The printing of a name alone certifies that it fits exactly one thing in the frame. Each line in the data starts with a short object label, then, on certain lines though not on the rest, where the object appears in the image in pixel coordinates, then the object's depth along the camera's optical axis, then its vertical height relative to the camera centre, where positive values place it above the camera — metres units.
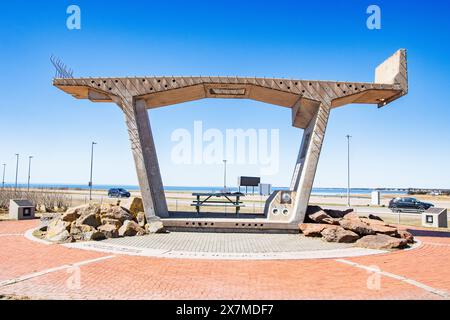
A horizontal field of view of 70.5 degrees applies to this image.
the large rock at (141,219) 15.26 -2.03
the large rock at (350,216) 15.49 -1.68
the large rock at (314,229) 14.20 -2.18
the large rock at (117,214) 14.55 -1.74
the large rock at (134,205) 16.12 -1.46
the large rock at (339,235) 13.10 -2.24
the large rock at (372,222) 14.60 -1.87
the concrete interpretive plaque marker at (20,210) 20.36 -2.32
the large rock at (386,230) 13.49 -2.03
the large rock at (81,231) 12.56 -2.25
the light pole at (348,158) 38.78 +2.89
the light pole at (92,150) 41.36 +3.35
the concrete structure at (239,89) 15.66 +4.12
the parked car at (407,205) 33.25 -2.31
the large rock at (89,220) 13.37 -1.88
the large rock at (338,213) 16.48 -1.65
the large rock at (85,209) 14.13 -1.52
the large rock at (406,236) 13.39 -2.26
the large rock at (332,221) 15.13 -1.90
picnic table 17.18 -1.16
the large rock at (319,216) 15.66 -1.76
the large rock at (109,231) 13.17 -2.27
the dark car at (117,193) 48.53 -2.60
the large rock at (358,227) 13.51 -1.93
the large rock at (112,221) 13.99 -1.99
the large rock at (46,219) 15.23 -2.24
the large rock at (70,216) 13.86 -1.80
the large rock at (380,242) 12.05 -2.30
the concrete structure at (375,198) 41.06 -2.04
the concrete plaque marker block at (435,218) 20.12 -2.22
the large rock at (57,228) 12.85 -2.21
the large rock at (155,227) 14.53 -2.29
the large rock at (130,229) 13.70 -2.30
